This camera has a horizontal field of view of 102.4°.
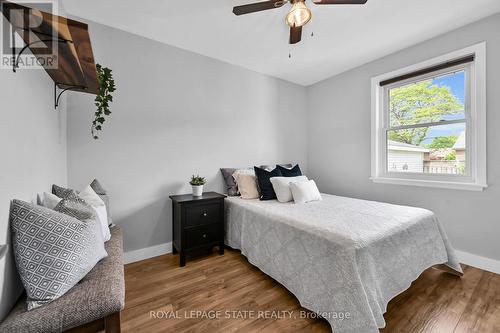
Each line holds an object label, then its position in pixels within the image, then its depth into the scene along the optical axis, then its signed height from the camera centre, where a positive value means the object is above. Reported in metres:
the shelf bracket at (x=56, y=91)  1.57 +0.61
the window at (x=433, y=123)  2.09 +0.49
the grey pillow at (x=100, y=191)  1.82 -0.24
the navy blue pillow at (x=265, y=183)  2.53 -0.24
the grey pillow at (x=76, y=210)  1.16 -0.27
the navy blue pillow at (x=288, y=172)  2.78 -0.11
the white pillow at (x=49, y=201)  1.24 -0.22
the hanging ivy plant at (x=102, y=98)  1.79 +0.64
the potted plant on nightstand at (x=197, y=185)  2.40 -0.24
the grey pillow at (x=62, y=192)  1.44 -0.20
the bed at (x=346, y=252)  1.25 -0.68
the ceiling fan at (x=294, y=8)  1.45 +1.17
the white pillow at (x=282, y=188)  2.39 -0.28
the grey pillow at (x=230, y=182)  2.78 -0.24
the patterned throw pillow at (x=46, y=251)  0.85 -0.38
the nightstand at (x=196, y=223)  2.19 -0.67
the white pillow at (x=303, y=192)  2.33 -0.33
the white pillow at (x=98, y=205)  1.47 -0.31
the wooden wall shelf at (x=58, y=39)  0.88 +0.65
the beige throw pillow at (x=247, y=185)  2.63 -0.27
